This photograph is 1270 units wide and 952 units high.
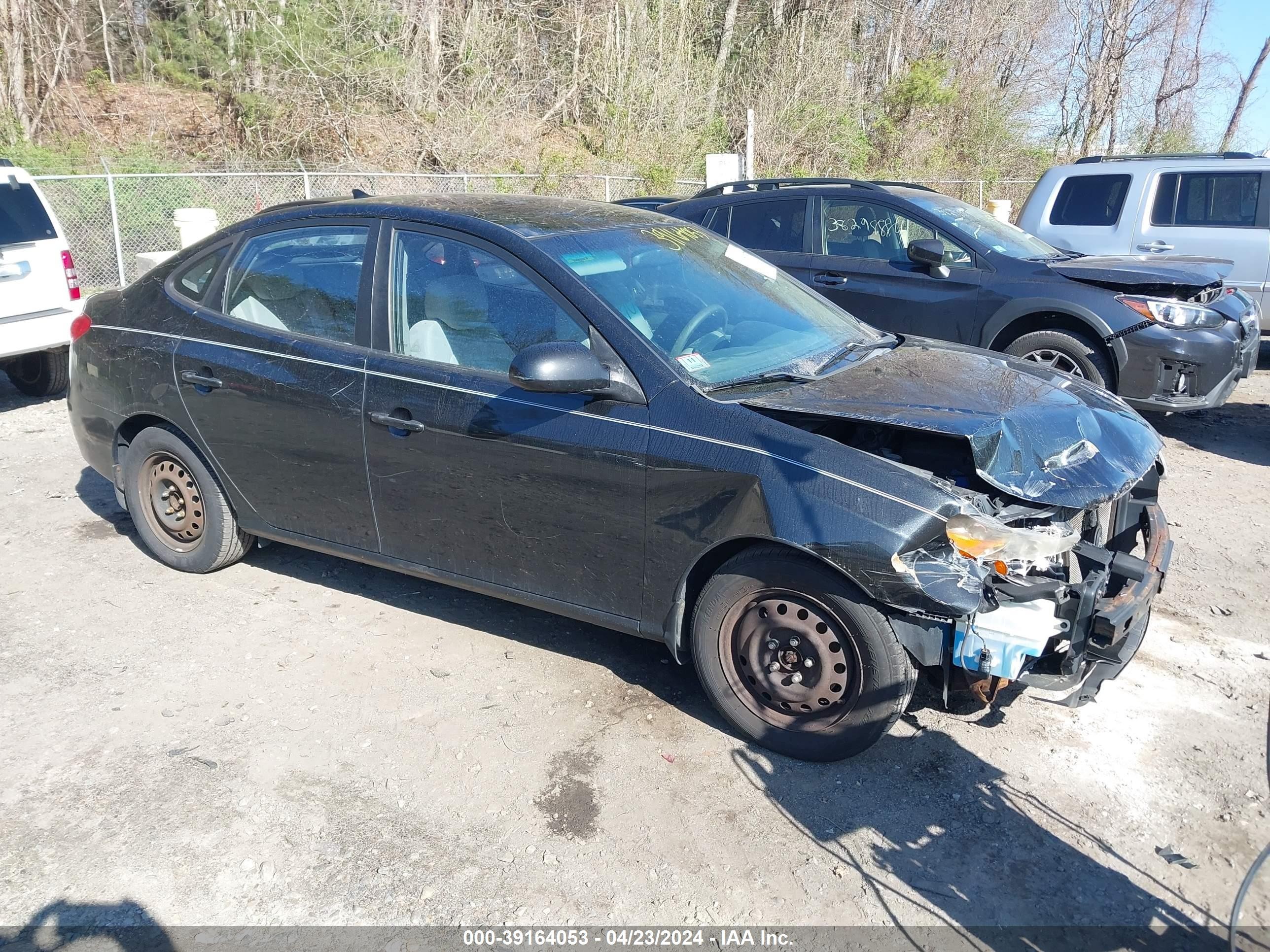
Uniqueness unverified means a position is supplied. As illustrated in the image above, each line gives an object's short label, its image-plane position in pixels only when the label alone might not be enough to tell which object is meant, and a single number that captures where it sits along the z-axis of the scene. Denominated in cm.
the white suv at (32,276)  794
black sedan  327
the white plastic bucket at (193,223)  1285
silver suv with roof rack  943
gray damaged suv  707
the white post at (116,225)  1385
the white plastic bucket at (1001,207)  2052
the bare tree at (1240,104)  3519
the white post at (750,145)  2222
